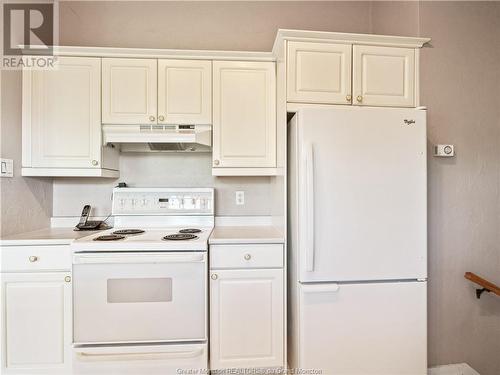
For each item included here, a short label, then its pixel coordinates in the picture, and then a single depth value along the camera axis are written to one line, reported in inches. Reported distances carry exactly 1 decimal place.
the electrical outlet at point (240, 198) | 87.7
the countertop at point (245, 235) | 64.2
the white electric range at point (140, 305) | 59.3
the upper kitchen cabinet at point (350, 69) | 64.6
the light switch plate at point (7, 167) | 64.9
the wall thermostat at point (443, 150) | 65.5
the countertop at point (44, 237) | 61.9
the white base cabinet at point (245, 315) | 63.2
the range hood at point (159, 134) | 72.2
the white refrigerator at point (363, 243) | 57.1
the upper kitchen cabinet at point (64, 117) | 71.7
